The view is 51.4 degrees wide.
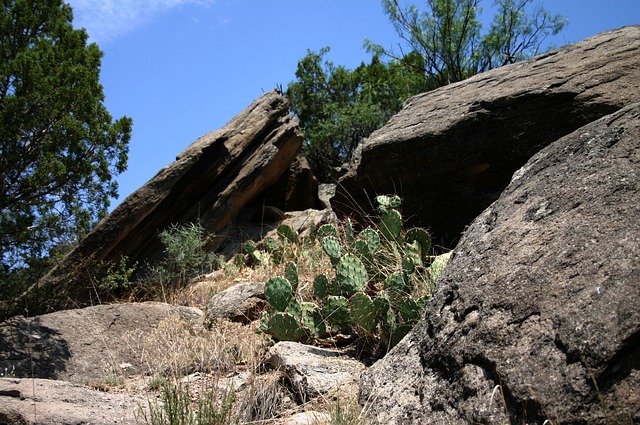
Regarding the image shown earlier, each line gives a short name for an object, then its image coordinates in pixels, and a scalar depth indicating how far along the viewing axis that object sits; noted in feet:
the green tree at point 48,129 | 24.18
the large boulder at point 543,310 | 9.53
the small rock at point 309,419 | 12.78
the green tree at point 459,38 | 53.88
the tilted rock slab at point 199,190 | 30.81
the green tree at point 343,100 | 54.70
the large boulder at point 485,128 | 20.77
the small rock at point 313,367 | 15.39
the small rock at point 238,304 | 23.36
